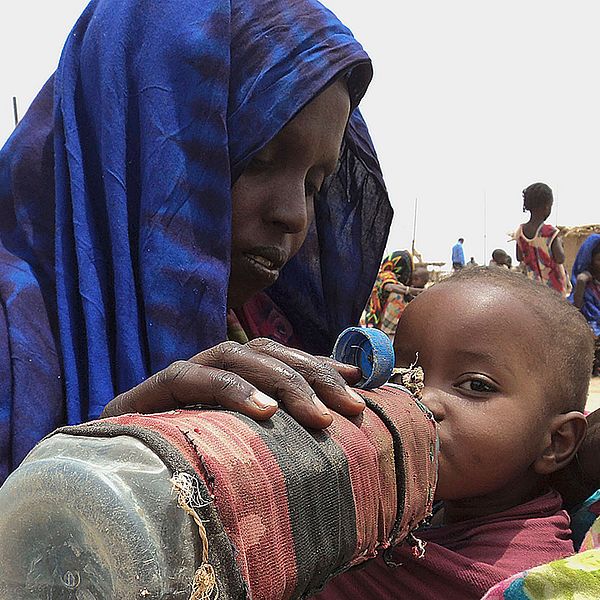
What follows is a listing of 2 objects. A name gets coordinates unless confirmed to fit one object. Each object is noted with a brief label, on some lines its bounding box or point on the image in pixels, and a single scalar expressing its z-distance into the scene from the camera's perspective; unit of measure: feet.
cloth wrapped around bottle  1.81
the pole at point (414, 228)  62.44
